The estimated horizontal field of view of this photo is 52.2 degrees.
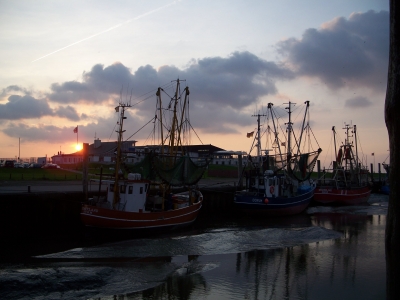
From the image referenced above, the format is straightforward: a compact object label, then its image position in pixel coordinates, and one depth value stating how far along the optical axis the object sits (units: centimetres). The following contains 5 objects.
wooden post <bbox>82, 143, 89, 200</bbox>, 2437
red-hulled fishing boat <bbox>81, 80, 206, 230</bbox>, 2119
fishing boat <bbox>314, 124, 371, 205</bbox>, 4412
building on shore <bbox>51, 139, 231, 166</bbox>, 8006
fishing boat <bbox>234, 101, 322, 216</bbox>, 3225
